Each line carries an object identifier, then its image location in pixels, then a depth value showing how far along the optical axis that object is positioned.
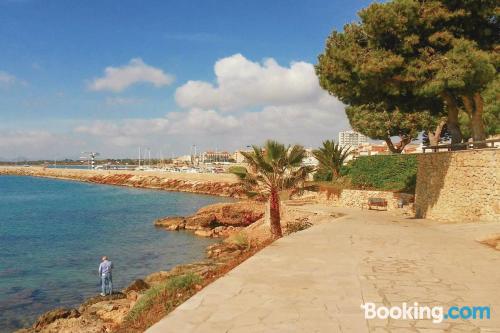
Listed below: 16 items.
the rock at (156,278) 18.73
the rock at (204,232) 33.81
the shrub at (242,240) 20.93
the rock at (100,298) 16.38
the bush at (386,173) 31.09
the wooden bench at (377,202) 28.48
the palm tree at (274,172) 17.48
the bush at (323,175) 40.69
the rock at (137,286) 17.92
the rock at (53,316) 14.06
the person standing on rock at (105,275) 17.84
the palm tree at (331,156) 38.91
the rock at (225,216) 36.52
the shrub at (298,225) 20.97
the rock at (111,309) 13.69
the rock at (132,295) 15.59
